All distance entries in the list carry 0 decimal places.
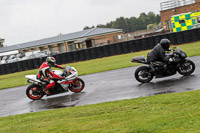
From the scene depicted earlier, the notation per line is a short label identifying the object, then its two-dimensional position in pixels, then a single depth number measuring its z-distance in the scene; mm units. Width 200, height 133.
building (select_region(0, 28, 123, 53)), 59281
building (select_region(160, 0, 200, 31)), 44784
